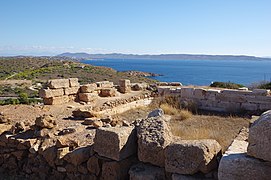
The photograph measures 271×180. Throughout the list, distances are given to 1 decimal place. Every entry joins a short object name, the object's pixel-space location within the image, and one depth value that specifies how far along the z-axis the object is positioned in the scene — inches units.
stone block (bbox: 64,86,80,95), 356.6
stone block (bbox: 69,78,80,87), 367.9
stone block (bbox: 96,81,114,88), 416.2
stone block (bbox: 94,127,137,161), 144.9
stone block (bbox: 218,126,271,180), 104.0
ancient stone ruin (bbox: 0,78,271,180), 106.8
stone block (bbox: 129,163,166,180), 136.5
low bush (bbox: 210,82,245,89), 506.6
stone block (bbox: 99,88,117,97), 407.3
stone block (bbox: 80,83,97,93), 375.5
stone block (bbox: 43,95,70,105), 338.7
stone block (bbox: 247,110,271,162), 101.4
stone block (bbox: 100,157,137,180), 148.1
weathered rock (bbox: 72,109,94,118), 258.9
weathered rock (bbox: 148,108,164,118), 210.1
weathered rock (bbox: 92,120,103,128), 218.0
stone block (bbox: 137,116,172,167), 138.5
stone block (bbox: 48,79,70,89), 341.0
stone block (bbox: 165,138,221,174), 121.3
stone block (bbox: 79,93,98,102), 367.7
